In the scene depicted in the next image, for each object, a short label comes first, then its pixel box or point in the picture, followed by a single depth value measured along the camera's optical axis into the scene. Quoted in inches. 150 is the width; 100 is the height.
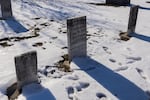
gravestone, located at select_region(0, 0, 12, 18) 339.6
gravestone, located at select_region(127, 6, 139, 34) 294.4
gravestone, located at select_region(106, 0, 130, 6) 465.5
